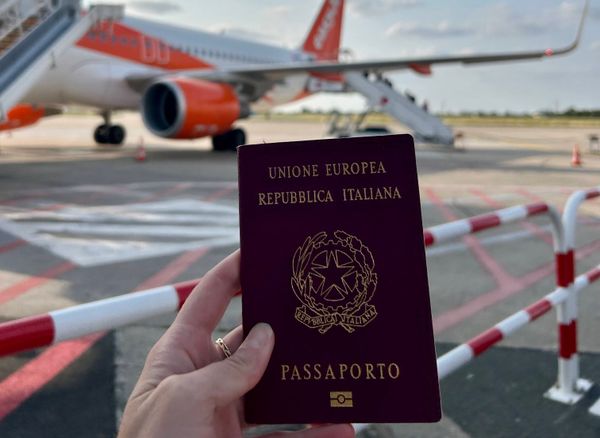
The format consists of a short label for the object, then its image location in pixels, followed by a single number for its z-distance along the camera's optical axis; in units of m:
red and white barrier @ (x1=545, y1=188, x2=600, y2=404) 2.80
